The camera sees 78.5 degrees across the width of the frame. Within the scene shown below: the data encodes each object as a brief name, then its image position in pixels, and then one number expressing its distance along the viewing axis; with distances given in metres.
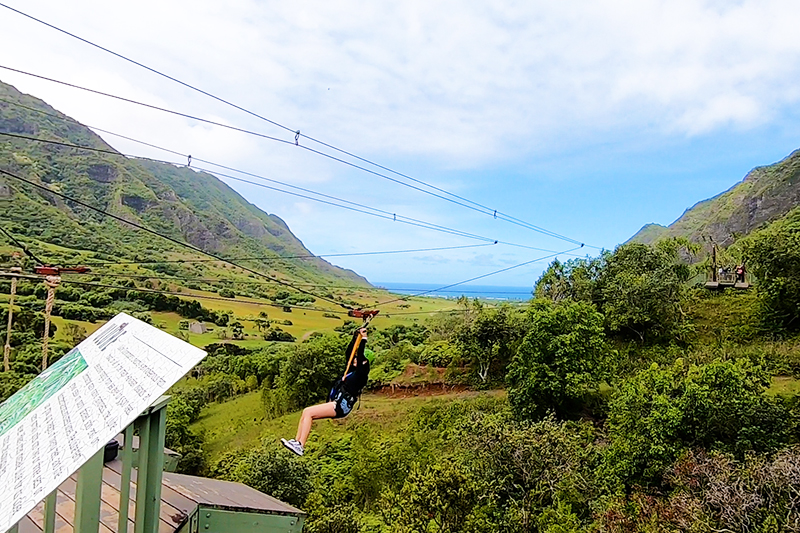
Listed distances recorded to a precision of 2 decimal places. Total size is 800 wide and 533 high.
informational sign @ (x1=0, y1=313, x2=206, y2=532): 1.30
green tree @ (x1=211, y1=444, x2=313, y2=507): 13.48
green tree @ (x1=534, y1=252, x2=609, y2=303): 23.25
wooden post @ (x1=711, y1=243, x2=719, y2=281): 24.92
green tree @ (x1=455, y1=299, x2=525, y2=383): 22.72
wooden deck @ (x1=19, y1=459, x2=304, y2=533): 2.46
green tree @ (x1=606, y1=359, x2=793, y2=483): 10.88
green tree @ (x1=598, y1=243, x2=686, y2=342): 20.22
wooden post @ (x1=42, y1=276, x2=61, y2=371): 5.43
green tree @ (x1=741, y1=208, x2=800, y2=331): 18.41
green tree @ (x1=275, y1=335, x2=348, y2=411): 26.92
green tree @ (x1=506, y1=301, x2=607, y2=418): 16.83
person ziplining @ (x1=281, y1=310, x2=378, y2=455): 4.59
